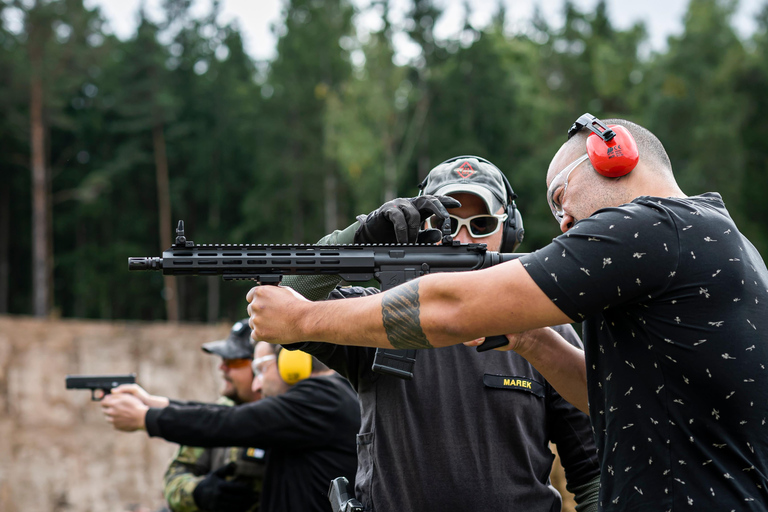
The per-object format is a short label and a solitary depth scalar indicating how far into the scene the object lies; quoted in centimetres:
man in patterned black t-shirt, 207
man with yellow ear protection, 451
